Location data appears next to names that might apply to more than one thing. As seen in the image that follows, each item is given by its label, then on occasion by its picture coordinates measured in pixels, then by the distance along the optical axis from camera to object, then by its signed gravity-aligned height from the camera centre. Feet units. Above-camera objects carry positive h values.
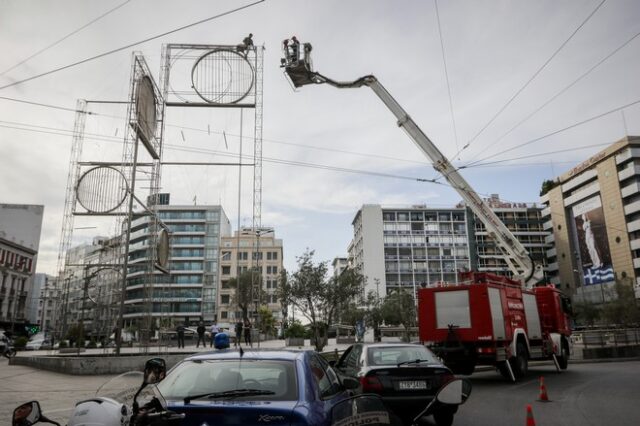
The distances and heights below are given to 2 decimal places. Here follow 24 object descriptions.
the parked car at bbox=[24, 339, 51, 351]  132.83 -4.74
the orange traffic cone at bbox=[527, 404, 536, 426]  18.51 -3.72
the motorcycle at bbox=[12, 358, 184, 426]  9.24 -1.62
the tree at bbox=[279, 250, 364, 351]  97.96 +6.42
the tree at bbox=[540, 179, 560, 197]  310.00 +84.10
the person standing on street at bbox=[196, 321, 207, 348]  88.84 -0.86
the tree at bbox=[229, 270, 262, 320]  222.07 +15.87
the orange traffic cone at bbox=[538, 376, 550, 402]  33.88 -5.15
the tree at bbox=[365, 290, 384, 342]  161.99 +2.40
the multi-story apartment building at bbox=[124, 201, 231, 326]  277.85 +35.59
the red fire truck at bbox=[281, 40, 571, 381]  42.68 +0.66
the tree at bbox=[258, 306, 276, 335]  198.58 +1.74
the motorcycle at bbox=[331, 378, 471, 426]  9.66 -1.79
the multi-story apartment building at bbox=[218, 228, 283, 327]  291.63 +39.27
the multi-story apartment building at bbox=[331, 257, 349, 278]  475.89 +58.94
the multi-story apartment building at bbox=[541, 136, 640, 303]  230.48 +50.67
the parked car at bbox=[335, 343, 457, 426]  25.36 -3.00
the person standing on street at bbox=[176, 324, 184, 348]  92.28 -1.57
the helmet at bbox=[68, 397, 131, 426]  9.18 -1.62
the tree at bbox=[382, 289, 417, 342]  189.47 +5.05
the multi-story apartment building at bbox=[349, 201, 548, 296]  322.14 +53.00
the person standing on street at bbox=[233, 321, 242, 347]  89.66 -0.81
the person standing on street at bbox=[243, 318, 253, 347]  99.98 -2.27
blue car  10.82 -1.59
